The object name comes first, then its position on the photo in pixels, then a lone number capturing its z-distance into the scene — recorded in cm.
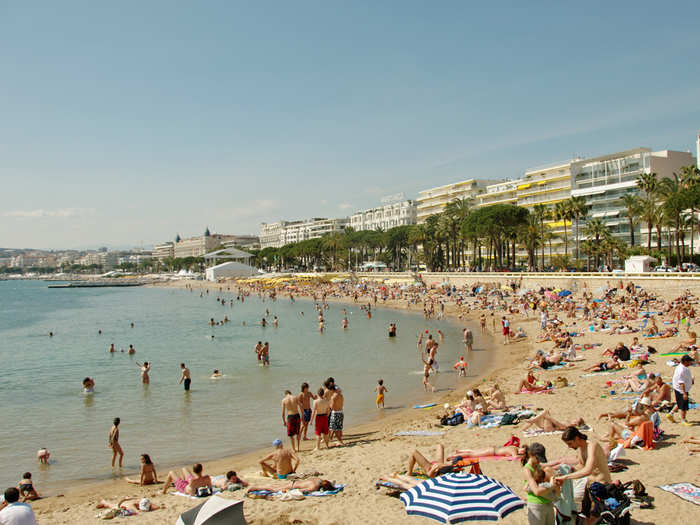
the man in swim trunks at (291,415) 1055
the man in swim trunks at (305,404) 1102
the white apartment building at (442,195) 9306
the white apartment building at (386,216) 11425
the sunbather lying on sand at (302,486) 766
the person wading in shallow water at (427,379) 1645
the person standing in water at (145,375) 1895
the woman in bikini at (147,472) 941
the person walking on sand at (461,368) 1855
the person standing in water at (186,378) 1736
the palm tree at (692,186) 3838
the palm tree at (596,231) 4684
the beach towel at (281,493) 753
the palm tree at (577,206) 5100
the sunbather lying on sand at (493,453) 824
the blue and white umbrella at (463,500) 584
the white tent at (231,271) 10956
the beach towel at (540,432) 939
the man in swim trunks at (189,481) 804
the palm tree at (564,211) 5172
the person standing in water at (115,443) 1069
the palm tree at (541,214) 5488
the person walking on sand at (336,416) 1058
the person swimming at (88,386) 1741
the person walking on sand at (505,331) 2566
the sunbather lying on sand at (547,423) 941
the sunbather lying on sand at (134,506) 765
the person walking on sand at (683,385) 882
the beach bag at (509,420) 1077
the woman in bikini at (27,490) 889
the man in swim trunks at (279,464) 852
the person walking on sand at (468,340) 2362
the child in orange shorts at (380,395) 1456
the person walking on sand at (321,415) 1034
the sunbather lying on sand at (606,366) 1495
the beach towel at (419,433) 1087
